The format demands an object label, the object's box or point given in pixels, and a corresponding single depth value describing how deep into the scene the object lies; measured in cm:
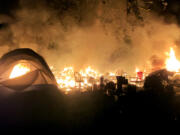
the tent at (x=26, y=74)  513
